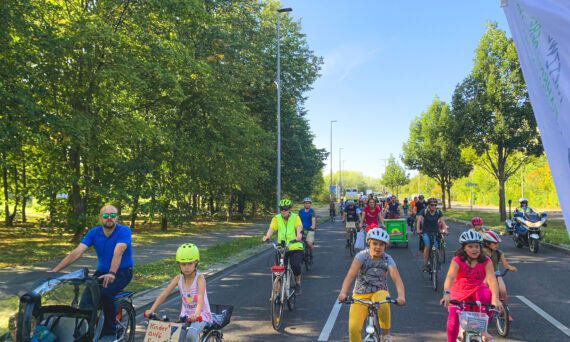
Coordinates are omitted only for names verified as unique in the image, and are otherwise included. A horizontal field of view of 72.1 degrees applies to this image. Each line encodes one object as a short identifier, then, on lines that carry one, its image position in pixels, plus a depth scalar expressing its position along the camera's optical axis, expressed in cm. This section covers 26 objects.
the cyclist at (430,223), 888
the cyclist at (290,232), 706
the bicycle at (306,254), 1049
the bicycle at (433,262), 812
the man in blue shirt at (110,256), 446
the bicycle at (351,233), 1352
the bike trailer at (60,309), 342
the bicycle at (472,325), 348
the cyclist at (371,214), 1211
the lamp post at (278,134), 2042
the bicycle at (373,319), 373
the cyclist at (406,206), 2452
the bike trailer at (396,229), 1484
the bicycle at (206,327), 339
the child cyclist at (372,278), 394
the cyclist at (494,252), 521
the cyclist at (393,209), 1591
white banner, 115
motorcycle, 1326
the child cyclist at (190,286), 382
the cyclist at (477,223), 698
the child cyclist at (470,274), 418
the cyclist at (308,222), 1041
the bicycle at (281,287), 577
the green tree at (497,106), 2214
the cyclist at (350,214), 1363
